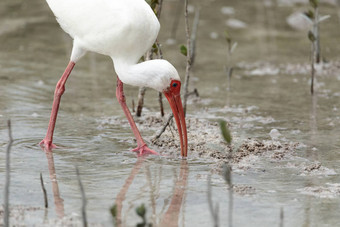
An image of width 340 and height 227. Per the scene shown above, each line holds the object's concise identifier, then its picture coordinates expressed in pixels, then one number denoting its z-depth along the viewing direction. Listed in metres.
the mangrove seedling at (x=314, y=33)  14.65
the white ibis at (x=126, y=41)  10.62
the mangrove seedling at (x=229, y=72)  15.18
